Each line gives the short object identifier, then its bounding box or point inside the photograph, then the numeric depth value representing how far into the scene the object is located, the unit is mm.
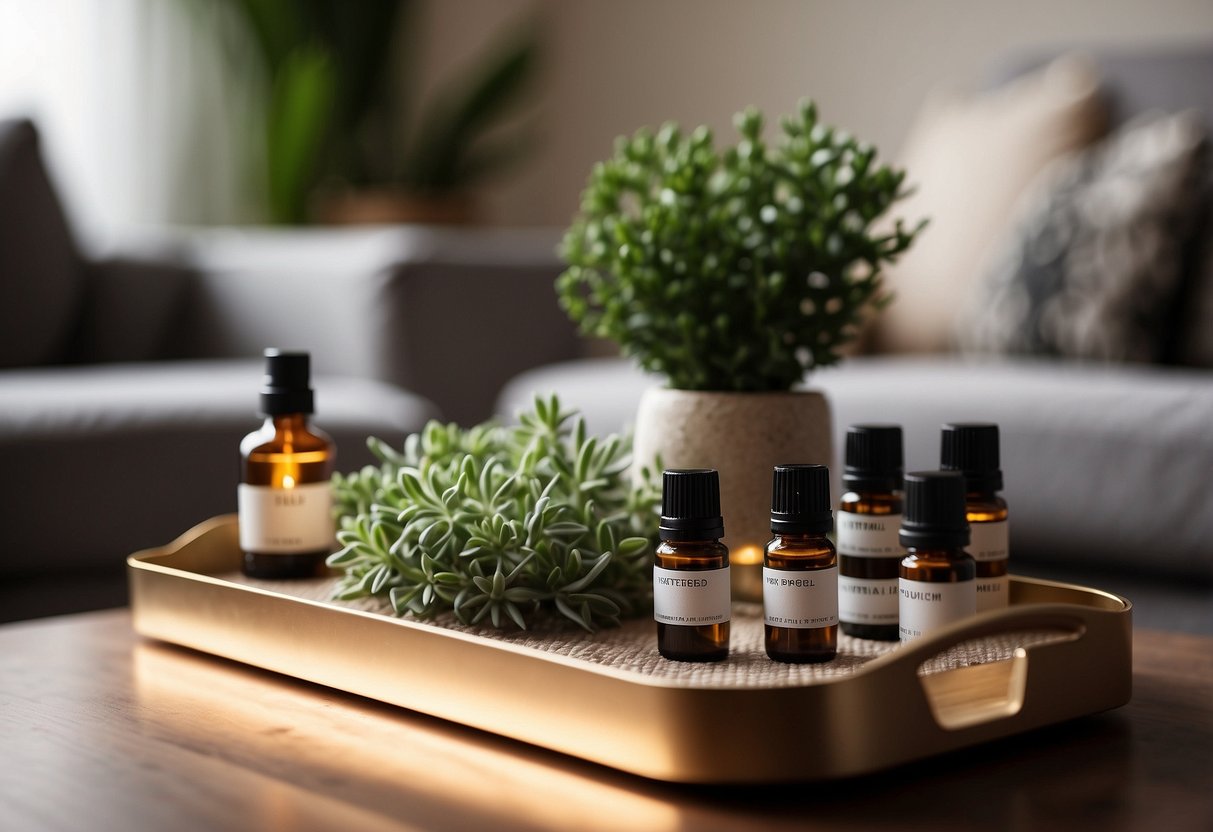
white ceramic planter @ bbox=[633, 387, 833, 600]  841
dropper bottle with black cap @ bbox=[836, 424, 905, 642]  718
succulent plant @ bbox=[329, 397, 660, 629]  708
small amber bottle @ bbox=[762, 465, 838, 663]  646
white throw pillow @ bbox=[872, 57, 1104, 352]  2031
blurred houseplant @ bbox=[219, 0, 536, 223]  3010
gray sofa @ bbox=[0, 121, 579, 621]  1554
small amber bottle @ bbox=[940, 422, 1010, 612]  727
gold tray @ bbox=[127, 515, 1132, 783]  549
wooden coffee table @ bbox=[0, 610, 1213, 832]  535
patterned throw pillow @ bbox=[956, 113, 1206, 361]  1737
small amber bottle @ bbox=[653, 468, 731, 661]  643
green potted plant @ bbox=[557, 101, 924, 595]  839
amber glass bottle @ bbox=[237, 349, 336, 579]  857
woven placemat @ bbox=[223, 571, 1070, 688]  631
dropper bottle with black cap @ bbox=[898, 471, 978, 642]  629
